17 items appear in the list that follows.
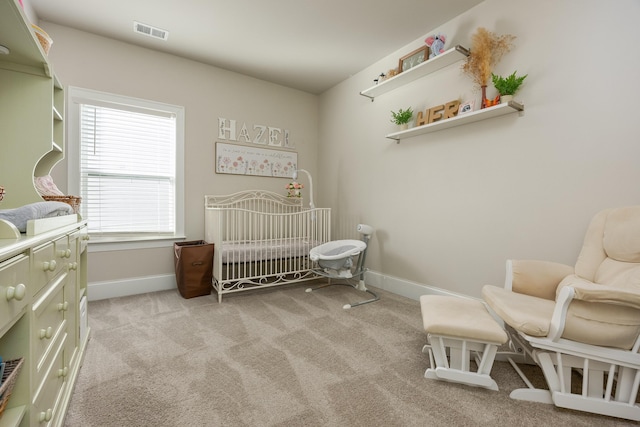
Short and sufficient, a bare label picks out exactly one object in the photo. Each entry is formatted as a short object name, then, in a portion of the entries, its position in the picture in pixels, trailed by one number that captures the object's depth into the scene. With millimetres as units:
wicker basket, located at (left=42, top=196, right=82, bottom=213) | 1471
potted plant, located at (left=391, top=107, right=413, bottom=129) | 2674
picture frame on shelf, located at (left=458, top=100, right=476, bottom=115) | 2207
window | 2605
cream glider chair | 1173
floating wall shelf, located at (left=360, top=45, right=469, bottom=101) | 2229
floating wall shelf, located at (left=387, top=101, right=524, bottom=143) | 1970
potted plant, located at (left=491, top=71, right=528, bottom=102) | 1925
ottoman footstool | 1355
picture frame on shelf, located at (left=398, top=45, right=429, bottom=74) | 2482
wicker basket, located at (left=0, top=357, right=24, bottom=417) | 644
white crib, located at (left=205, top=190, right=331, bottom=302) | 2697
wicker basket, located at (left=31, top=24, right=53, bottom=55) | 1437
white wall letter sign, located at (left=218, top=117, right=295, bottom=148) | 3283
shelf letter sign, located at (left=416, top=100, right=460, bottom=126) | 2346
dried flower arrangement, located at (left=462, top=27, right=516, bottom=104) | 2070
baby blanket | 891
